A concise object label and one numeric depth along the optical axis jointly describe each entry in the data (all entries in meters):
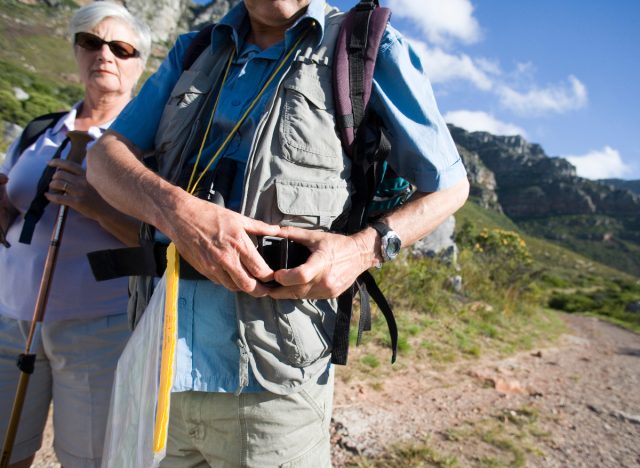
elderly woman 1.83
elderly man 1.06
